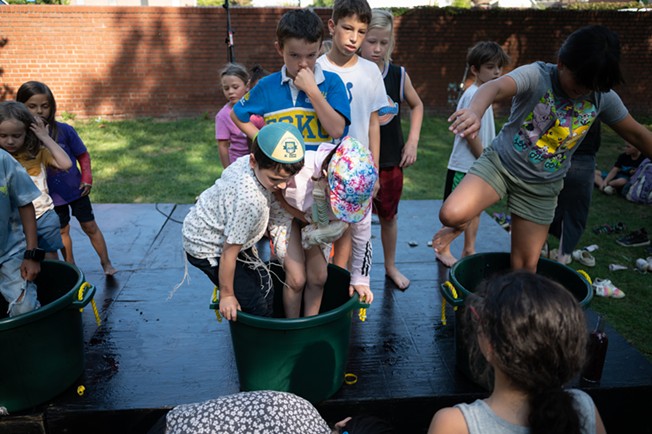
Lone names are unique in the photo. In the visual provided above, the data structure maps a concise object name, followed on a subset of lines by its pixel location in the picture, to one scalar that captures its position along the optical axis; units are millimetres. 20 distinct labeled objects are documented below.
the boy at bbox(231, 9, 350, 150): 2316
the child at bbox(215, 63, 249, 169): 3680
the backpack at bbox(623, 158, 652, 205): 5727
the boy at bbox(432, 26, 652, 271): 2178
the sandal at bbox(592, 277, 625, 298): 3664
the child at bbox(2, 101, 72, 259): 2627
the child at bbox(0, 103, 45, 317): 2258
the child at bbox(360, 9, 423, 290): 2947
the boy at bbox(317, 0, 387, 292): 2502
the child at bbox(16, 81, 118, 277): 2975
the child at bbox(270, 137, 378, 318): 1860
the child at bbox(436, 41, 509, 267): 3297
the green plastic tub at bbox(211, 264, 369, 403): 1974
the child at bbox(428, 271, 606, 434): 1146
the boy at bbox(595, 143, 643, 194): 6000
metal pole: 5281
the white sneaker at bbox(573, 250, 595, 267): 4191
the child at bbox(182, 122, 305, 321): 1898
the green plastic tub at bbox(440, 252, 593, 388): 2258
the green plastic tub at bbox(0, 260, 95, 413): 1991
